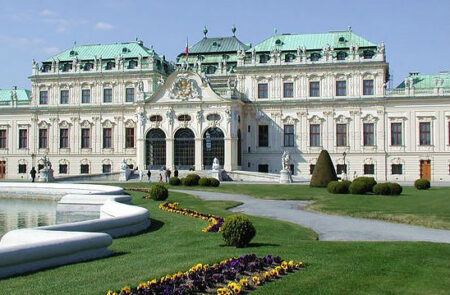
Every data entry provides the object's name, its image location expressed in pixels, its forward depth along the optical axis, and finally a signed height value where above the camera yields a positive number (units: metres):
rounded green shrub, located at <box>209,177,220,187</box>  43.75 -2.08
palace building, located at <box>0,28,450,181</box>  59.34 +4.71
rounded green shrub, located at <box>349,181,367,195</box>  34.84 -2.08
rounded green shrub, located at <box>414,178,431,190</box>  39.12 -2.08
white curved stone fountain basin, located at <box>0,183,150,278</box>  10.75 -1.88
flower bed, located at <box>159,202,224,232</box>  17.62 -2.30
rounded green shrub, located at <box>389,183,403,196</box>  33.78 -2.08
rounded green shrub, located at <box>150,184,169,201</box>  29.53 -1.97
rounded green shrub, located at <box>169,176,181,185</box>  45.25 -2.05
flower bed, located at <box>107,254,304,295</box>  9.32 -2.21
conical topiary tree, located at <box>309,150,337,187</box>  41.78 -1.31
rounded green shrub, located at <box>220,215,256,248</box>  13.64 -1.84
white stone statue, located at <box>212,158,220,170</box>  54.66 -0.94
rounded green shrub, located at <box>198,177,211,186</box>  43.97 -2.08
